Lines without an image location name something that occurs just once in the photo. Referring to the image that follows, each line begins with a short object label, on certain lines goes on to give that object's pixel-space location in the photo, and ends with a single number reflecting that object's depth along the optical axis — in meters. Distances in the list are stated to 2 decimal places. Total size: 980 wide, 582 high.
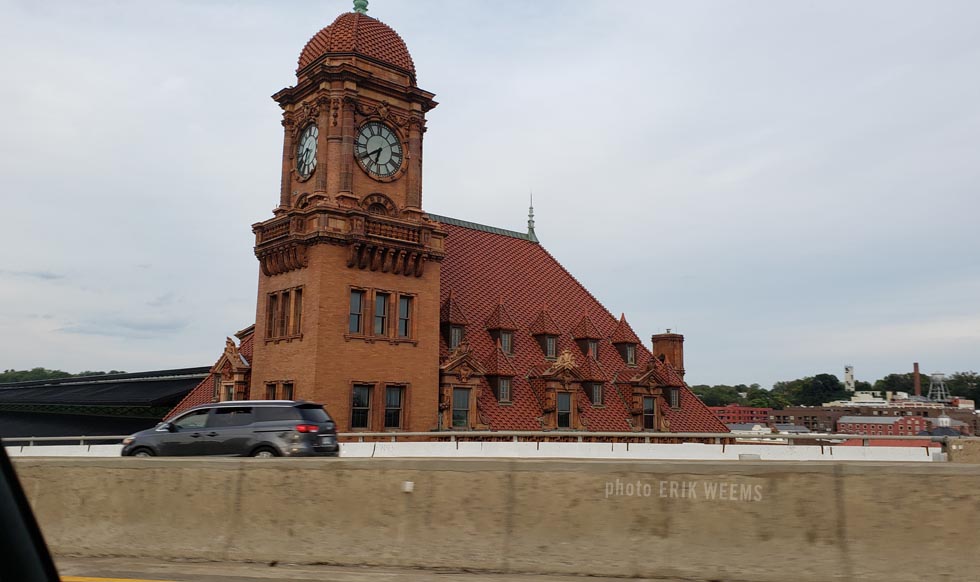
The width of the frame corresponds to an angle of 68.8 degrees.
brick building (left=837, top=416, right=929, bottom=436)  145.25
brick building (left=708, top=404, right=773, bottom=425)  175.38
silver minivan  16.84
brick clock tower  33.19
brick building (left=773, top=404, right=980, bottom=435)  169.25
